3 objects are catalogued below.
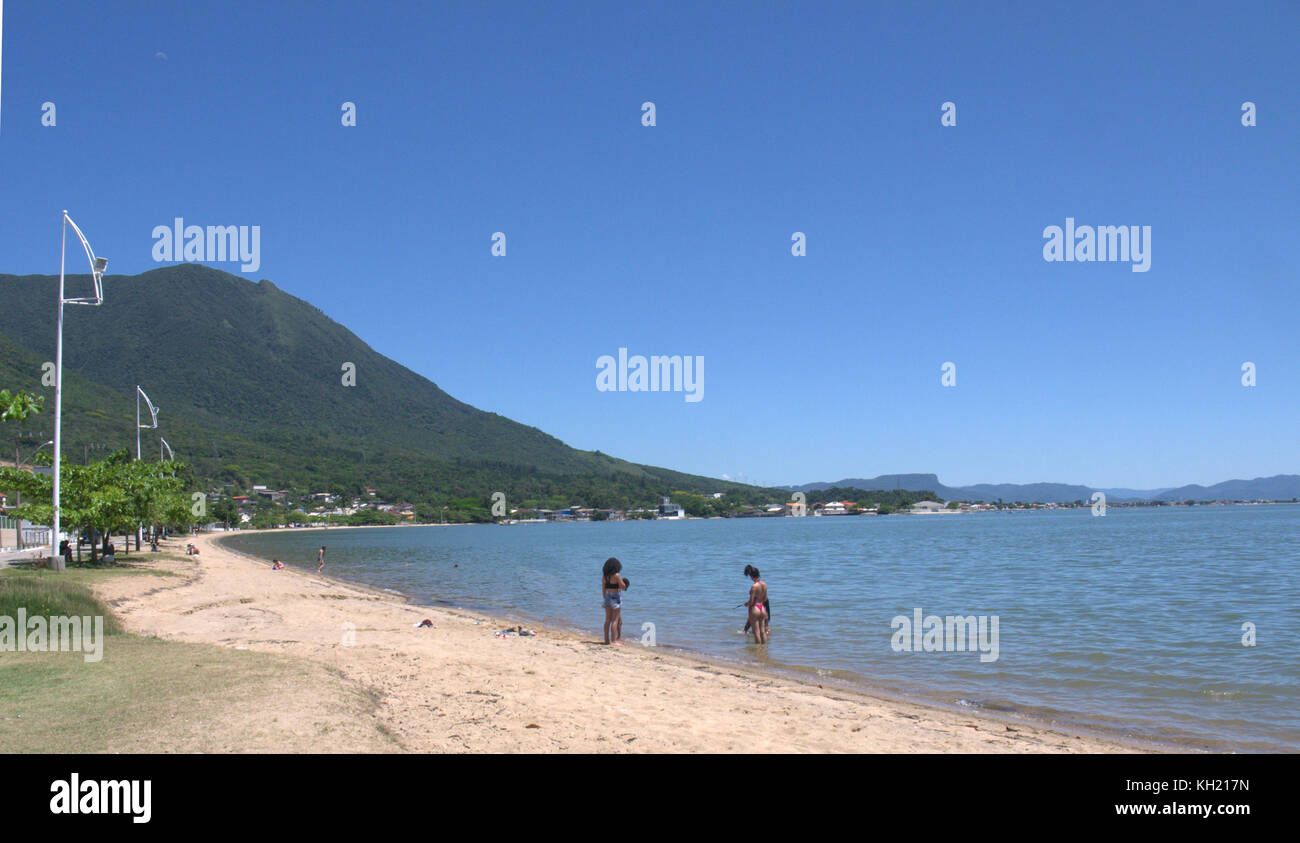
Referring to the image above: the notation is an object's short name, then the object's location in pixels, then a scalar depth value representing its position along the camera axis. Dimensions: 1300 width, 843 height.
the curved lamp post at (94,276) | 20.53
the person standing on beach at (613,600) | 15.91
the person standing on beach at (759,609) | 16.30
